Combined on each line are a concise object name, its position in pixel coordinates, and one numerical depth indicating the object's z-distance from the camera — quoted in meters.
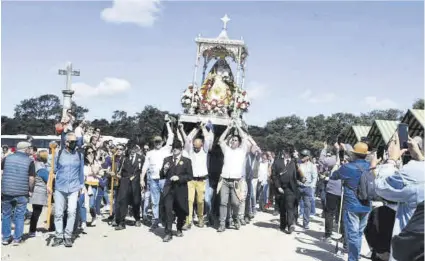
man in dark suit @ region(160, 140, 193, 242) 9.04
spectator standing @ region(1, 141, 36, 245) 7.72
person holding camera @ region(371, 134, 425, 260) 3.88
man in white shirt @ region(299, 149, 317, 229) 11.16
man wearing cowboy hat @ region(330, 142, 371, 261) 7.11
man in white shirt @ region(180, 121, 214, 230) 10.18
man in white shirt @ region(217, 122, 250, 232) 10.03
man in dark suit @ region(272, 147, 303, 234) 10.23
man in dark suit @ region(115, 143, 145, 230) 9.74
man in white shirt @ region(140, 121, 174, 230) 9.91
